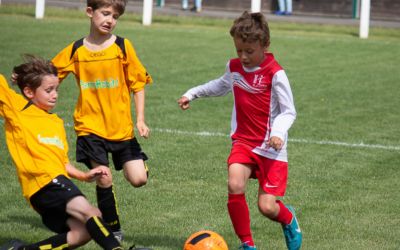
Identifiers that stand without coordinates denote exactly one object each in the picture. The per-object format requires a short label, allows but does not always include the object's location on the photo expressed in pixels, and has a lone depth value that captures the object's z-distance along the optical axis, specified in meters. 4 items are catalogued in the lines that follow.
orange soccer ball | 12.61
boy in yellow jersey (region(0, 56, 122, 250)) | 11.59
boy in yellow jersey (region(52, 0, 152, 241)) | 14.09
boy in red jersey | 13.10
